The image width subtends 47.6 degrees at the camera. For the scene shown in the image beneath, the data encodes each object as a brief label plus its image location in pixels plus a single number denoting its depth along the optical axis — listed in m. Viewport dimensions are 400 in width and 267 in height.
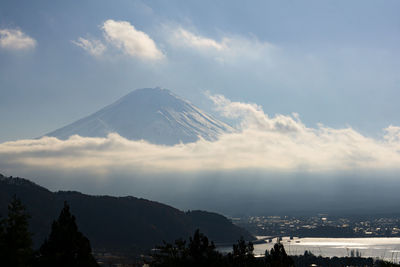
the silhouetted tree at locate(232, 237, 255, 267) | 54.15
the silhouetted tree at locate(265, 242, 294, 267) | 55.84
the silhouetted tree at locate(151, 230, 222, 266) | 41.66
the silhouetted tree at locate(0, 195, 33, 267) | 29.88
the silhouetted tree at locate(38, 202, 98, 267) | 36.31
